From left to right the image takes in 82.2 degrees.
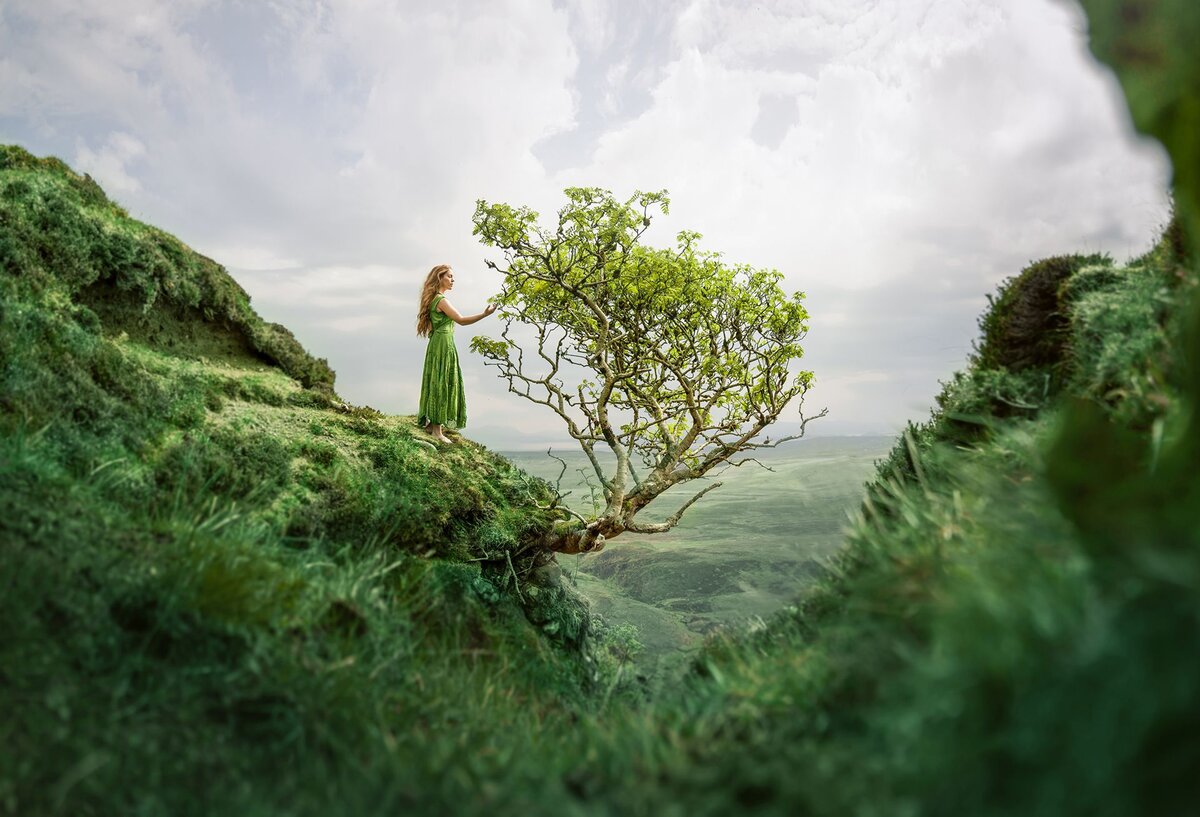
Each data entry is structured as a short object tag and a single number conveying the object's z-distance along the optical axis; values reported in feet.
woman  35.37
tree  35.68
